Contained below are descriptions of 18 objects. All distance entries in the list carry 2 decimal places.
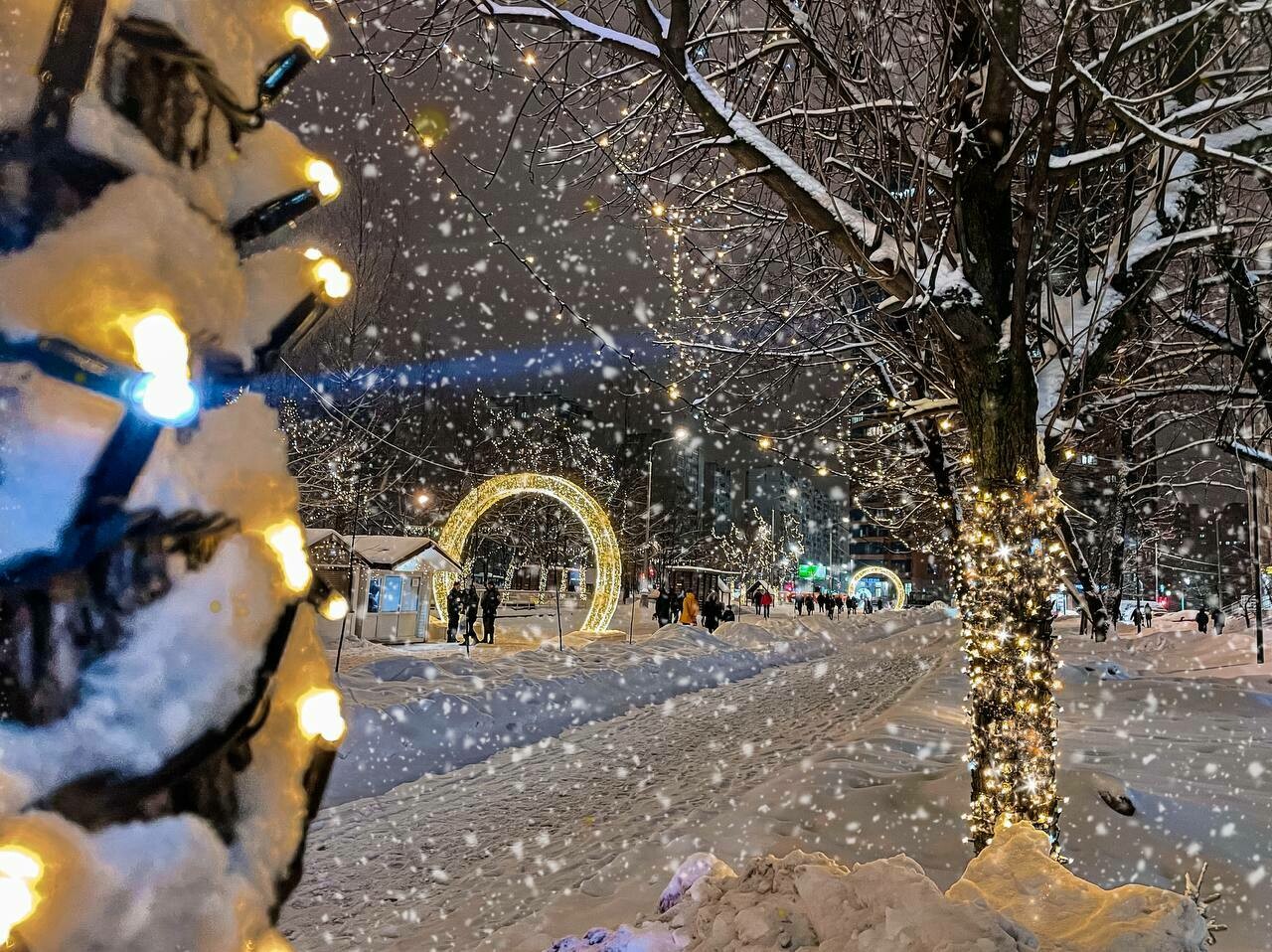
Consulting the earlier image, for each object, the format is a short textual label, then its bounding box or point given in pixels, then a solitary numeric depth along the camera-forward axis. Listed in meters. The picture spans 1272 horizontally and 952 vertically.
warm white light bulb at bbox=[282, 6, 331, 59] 1.33
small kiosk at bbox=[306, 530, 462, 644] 21.22
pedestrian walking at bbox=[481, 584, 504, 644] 22.97
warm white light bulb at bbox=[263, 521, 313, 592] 1.18
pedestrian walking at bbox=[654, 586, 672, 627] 32.62
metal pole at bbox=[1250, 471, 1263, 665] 17.17
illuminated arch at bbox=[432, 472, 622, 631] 23.53
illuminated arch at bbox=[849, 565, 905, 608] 69.44
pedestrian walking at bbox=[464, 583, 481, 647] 21.73
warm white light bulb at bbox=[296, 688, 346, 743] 1.18
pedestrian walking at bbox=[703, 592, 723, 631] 28.86
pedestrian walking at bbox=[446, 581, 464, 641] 23.28
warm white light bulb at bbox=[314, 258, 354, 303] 1.35
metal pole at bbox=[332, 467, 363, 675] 20.98
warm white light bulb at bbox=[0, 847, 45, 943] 0.83
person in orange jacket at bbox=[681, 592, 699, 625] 26.44
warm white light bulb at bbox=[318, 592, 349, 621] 1.27
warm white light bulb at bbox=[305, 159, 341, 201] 1.33
